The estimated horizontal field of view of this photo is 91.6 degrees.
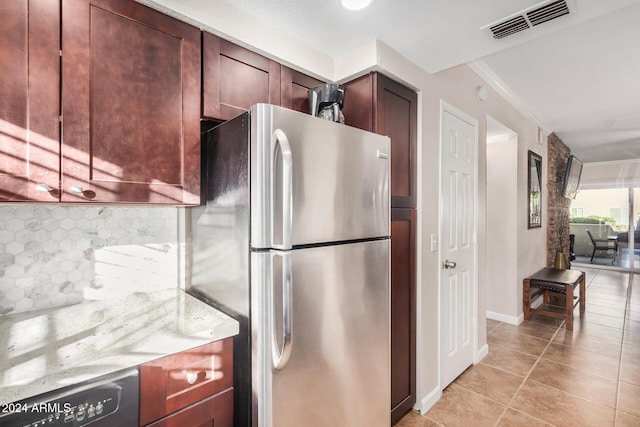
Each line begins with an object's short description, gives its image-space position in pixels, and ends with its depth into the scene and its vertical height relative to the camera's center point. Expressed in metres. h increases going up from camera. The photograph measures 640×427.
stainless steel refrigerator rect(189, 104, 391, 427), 1.14 -0.19
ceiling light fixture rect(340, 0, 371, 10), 1.44 +0.99
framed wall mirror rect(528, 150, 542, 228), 4.10 +0.35
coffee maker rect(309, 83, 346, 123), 1.61 +0.60
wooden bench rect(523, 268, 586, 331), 3.59 -0.89
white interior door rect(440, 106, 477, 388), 2.35 -0.24
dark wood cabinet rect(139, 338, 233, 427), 1.02 -0.61
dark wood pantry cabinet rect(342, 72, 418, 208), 1.82 +0.60
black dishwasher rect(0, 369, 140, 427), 0.83 -0.54
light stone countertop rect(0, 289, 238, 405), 0.88 -0.43
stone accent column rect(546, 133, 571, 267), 4.91 +0.27
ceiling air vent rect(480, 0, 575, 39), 1.43 +0.96
